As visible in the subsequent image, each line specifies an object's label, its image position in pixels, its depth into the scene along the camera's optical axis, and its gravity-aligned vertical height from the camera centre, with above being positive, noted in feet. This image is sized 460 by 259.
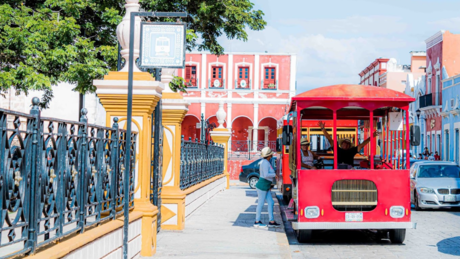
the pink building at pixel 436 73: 146.61 +18.51
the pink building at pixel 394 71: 204.64 +27.13
